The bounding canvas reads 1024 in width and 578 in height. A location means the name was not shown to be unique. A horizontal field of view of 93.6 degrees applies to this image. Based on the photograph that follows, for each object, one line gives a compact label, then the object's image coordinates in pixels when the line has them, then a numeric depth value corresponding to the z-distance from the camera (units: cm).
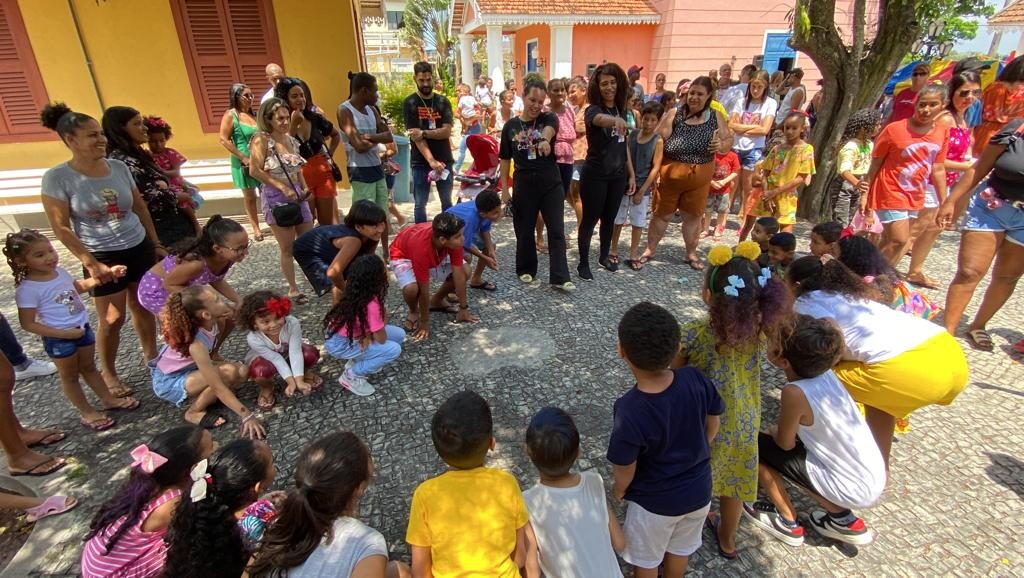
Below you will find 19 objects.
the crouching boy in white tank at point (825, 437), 209
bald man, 550
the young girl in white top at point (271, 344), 298
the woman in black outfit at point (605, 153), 424
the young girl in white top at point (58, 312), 259
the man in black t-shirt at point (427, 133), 534
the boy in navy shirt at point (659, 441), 177
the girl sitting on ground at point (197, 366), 279
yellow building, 678
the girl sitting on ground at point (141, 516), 175
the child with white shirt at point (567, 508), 176
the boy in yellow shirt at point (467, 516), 167
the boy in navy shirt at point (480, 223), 412
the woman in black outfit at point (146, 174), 356
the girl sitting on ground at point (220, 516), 162
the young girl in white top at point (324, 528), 159
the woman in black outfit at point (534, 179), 419
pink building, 1556
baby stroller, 630
